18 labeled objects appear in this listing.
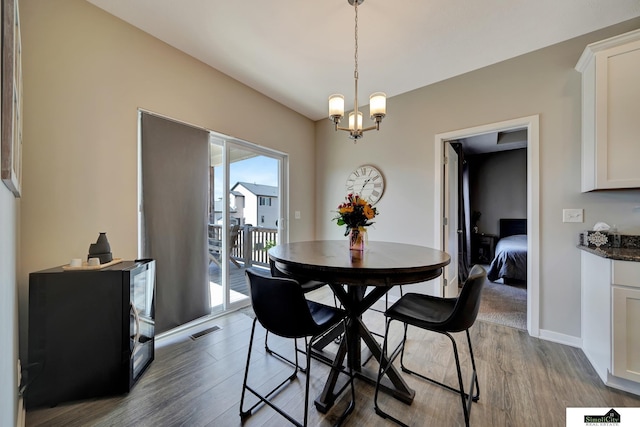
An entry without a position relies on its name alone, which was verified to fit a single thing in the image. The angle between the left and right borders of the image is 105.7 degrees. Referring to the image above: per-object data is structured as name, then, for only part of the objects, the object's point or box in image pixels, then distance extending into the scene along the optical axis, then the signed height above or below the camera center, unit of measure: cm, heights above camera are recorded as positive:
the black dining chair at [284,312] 119 -51
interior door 290 -9
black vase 162 -25
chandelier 177 +79
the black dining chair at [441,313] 122 -60
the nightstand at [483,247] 566 -82
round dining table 129 -33
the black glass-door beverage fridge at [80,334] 141 -73
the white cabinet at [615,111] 174 +75
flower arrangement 175 +0
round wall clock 329 +42
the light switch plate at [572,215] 210 -2
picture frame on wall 75 +40
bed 368 -78
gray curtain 213 -1
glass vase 180 -19
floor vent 226 -115
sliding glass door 279 +3
